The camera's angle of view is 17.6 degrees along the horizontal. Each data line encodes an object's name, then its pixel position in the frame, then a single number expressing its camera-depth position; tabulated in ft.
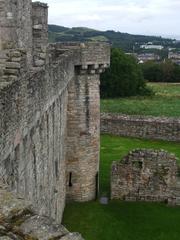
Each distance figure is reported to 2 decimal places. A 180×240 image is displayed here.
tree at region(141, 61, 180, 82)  325.21
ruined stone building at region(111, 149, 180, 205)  77.00
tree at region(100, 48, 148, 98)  225.97
